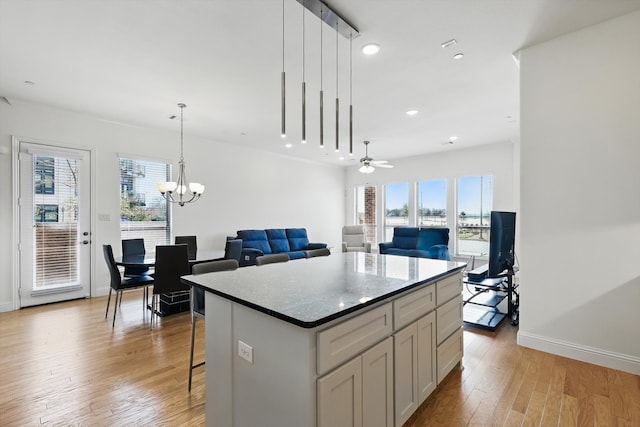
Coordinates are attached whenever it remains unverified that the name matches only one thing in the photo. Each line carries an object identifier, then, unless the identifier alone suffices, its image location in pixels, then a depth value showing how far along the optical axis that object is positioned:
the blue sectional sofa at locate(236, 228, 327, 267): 5.92
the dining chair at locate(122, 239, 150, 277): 4.23
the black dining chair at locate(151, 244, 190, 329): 3.44
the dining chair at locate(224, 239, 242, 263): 4.32
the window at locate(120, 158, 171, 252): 5.16
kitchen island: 1.27
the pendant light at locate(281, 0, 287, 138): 2.14
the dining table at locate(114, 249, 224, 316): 3.81
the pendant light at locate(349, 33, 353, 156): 2.70
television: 3.26
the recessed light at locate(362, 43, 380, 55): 2.78
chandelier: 4.29
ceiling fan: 5.58
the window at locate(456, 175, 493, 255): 6.98
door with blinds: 4.27
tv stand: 3.52
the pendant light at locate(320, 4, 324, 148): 2.29
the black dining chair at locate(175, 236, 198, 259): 4.96
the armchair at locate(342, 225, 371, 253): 8.00
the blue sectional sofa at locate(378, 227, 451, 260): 6.51
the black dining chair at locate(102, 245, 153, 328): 3.62
